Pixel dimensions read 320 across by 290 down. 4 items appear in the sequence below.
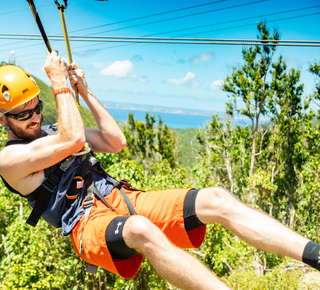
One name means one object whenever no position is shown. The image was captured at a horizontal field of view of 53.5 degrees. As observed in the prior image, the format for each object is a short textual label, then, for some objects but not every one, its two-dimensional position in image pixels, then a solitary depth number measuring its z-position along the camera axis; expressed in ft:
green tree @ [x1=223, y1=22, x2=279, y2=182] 65.62
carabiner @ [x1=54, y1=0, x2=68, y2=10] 8.49
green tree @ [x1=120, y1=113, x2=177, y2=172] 93.15
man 6.19
